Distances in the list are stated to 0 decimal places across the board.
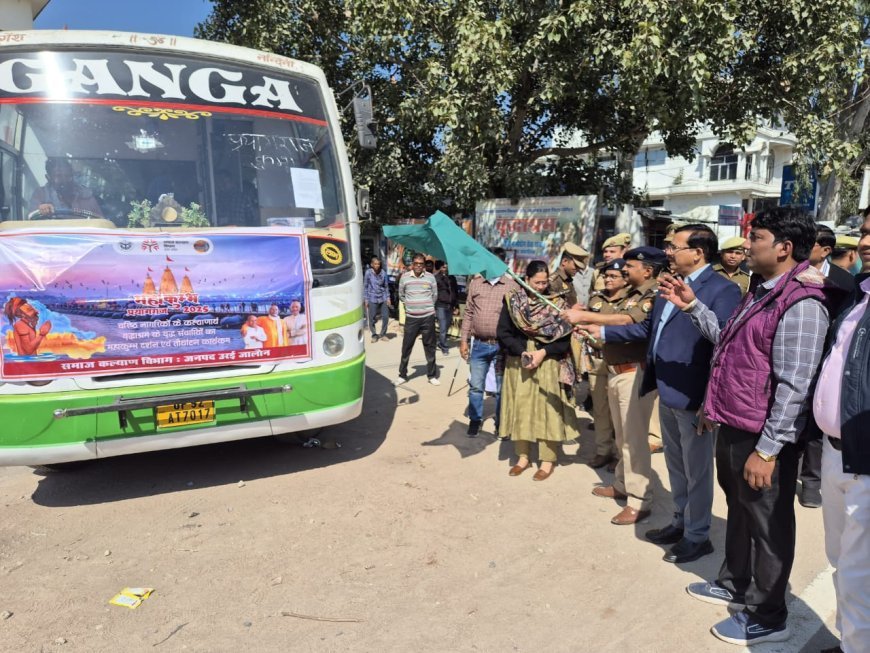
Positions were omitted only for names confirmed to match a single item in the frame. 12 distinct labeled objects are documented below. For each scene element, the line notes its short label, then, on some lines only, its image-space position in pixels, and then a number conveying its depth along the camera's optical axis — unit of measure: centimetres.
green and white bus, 372
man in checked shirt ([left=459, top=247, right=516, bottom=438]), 546
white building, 3528
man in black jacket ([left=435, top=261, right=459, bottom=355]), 1000
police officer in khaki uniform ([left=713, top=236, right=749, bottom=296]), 557
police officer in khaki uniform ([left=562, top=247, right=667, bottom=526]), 376
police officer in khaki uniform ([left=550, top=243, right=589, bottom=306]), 590
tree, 793
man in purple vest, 241
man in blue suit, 314
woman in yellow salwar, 450
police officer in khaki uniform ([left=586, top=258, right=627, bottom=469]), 486
